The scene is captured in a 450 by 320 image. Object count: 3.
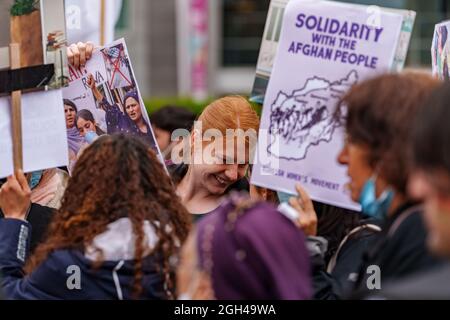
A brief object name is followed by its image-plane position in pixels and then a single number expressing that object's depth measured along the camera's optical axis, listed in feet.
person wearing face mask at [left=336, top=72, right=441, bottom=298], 8.16
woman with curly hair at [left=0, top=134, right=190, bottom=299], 10.00
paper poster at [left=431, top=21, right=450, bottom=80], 13.10
